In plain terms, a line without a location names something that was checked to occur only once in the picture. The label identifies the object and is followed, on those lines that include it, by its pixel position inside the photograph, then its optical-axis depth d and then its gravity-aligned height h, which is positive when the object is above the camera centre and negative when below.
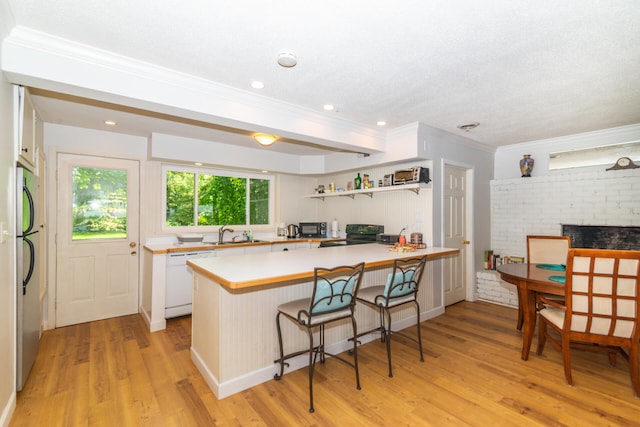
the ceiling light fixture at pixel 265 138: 3.26 +0.87
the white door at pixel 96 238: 3.56 -0.29
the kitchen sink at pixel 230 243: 4.27 -0.41
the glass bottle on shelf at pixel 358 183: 4.63 +0.51
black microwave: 5.31 -0.24
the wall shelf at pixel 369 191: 3.76 +0.36
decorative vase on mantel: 4.42 +0.75
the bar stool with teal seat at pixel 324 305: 2.03 -0.66
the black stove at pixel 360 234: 4.37 -0.28
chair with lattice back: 2.12 -0.63
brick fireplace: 3.68 +0.05
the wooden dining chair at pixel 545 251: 3.27 -0.40
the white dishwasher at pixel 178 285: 3.68 -0.88
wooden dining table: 2.50 -0.61
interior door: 4.17 -0.20
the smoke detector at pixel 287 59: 2.04 +1.09
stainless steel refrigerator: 2.04 -0.41
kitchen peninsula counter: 2.16 -0.78
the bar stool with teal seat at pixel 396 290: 2.46 -0.66
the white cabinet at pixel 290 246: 4.70 -0.49
